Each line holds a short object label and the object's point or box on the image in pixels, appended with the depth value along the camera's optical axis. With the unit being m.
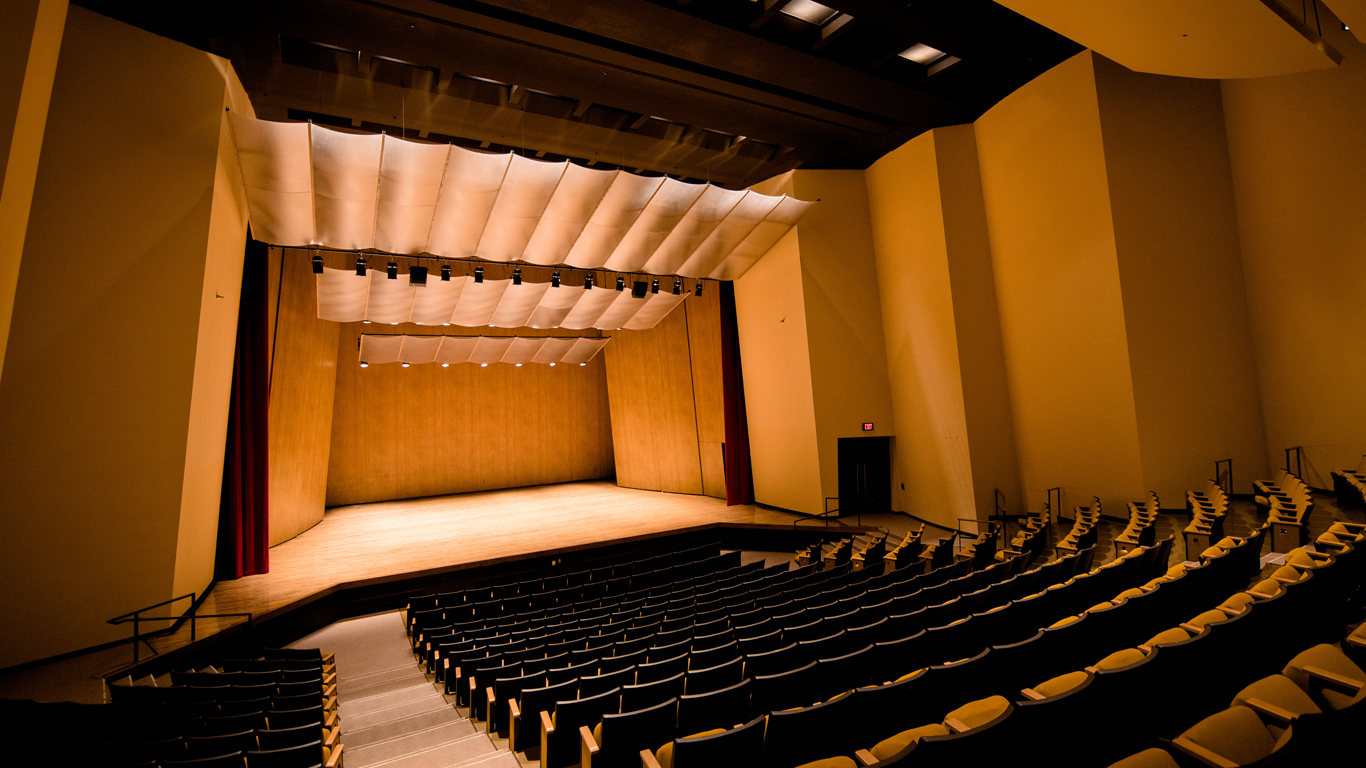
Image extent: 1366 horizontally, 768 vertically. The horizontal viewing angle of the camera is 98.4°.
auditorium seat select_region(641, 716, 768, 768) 2.69
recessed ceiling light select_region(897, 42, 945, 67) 10.61
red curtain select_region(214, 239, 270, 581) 9.61
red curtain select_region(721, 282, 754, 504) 15.20
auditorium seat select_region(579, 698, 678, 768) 3.31
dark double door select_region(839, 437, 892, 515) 13.41
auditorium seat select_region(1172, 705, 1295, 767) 2.12
